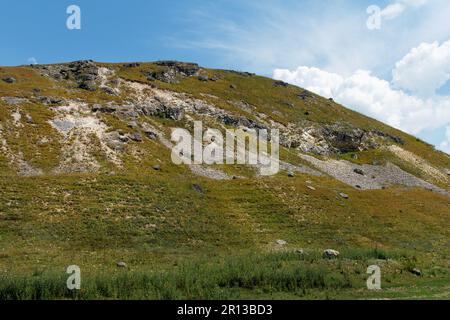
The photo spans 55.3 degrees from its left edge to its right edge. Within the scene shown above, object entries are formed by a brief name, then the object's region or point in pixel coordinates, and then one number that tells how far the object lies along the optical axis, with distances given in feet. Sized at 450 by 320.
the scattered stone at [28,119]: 322.94
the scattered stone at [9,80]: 455.26
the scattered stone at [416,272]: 134.00
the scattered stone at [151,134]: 365.47
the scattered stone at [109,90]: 453.45
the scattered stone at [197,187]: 252.56
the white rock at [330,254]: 151.36
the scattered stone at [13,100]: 350.21
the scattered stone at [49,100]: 372.38
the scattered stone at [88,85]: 467.93
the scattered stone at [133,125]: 363.80
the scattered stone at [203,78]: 631.97
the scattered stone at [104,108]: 378.12
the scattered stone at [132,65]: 619.09
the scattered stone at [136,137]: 338.44
